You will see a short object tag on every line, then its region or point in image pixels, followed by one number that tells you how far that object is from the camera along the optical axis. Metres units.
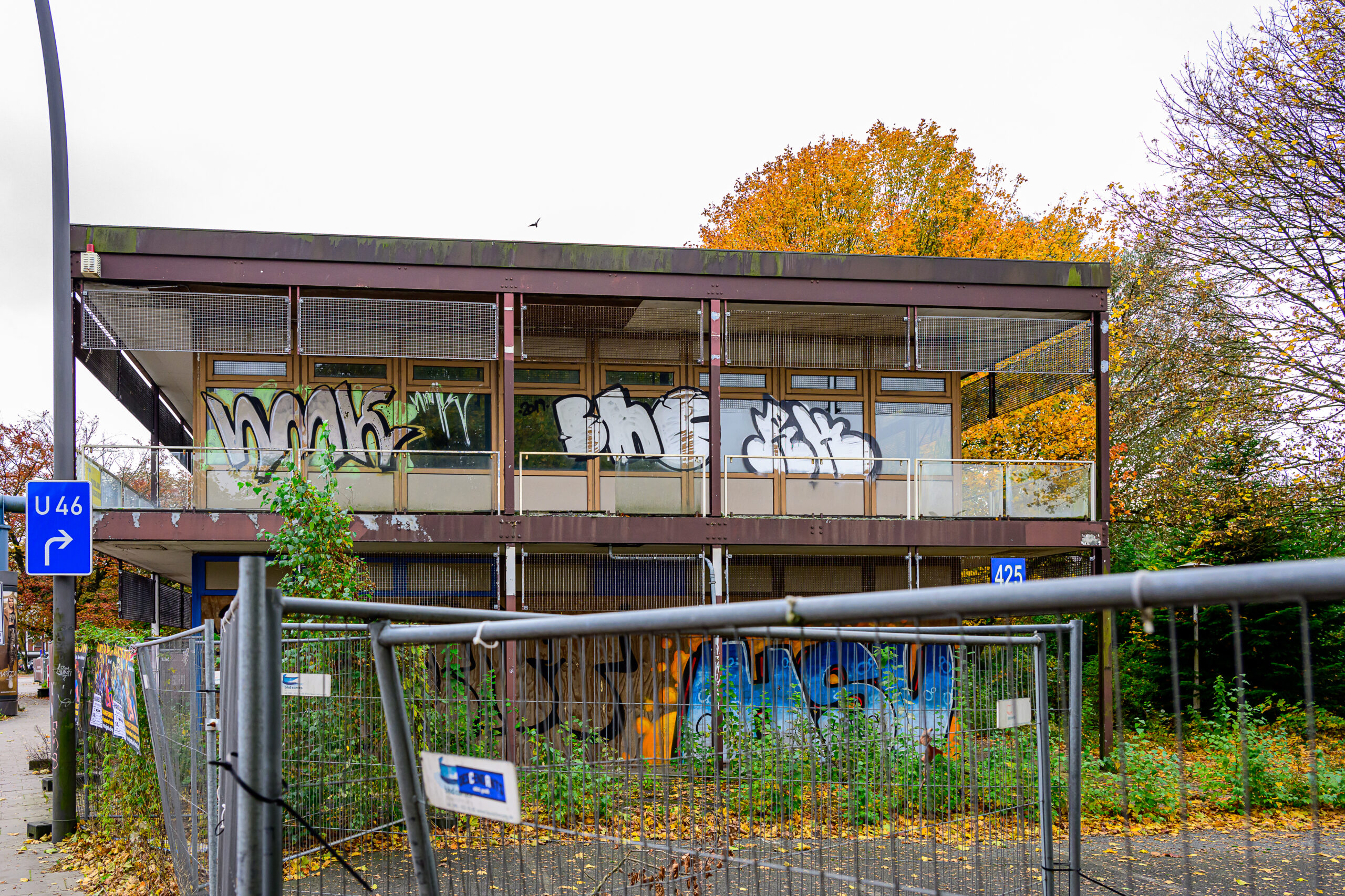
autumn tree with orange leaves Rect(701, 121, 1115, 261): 28.31
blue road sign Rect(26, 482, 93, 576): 10.23
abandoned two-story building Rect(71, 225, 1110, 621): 13.88
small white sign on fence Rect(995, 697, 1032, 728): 5.06
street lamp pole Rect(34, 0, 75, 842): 10.23
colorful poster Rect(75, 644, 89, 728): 12.68
